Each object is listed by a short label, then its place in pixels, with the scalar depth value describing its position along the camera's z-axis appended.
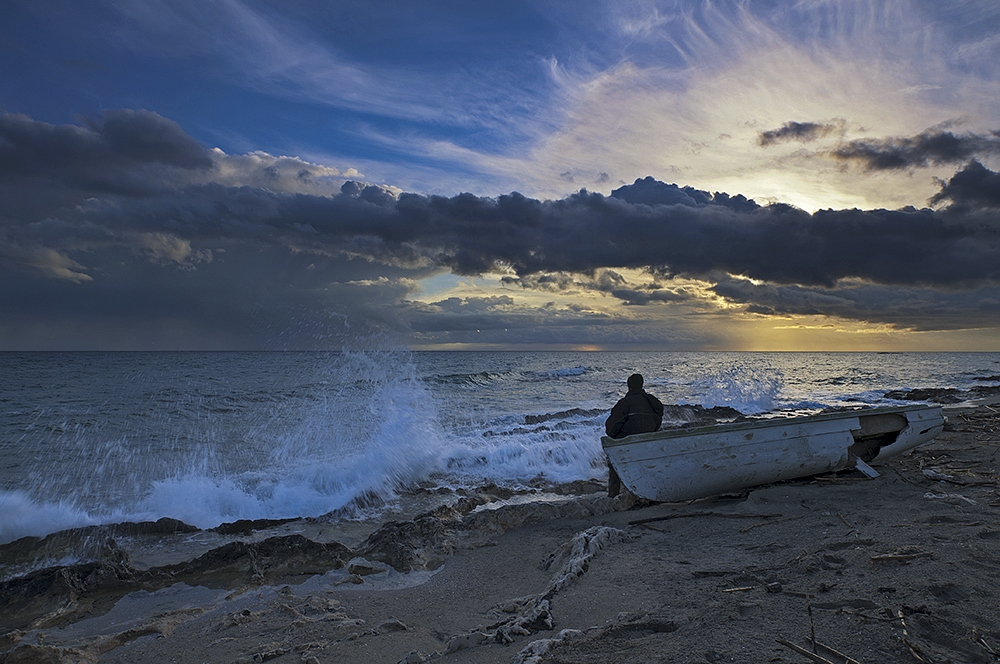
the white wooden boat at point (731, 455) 7.06
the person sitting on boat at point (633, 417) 7.99
